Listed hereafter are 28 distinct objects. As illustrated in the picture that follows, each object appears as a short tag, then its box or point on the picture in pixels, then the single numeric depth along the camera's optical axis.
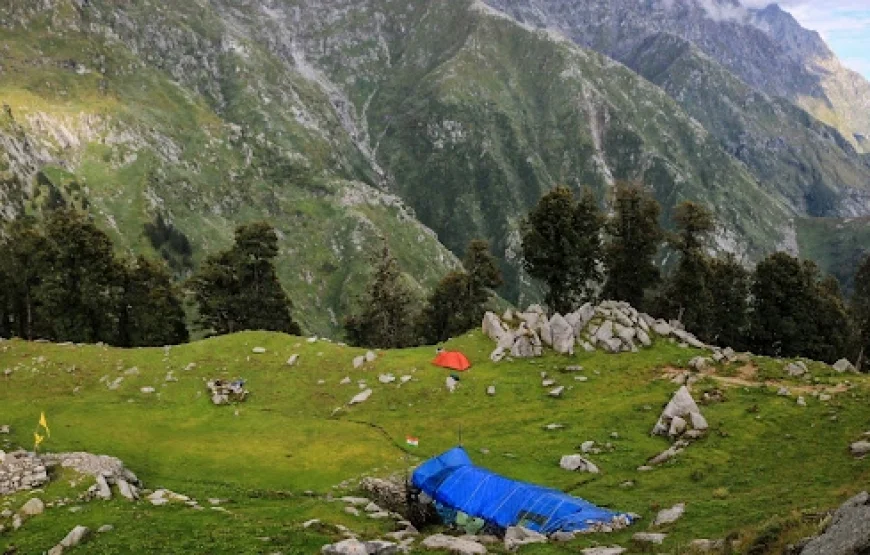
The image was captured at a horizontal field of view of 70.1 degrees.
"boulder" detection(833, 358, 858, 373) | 50.78
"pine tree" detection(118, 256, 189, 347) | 98.75
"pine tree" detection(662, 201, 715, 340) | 72.81
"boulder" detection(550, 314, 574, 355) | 58.06
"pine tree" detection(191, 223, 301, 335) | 98.50
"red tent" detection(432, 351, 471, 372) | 55.97
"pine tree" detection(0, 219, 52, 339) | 90.38
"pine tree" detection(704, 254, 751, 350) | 94.94
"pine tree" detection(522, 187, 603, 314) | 81.81
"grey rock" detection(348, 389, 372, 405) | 51.22
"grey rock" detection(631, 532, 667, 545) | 22.83
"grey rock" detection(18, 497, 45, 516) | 25.83
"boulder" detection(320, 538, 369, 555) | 20.75
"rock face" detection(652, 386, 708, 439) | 40.47
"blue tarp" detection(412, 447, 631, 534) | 27.48
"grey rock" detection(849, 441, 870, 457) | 32.34
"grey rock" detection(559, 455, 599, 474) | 36.81
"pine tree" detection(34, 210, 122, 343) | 89.56
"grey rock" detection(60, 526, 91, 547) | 22.42
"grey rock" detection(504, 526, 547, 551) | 23.89
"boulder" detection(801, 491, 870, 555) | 13.85
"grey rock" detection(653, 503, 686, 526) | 25.75
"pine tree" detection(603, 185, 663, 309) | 79.62
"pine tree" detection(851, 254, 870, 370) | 83.94
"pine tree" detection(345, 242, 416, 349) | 100.06
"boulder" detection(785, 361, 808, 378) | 50.24
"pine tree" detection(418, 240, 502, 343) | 97.44
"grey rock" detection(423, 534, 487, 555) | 21.89
